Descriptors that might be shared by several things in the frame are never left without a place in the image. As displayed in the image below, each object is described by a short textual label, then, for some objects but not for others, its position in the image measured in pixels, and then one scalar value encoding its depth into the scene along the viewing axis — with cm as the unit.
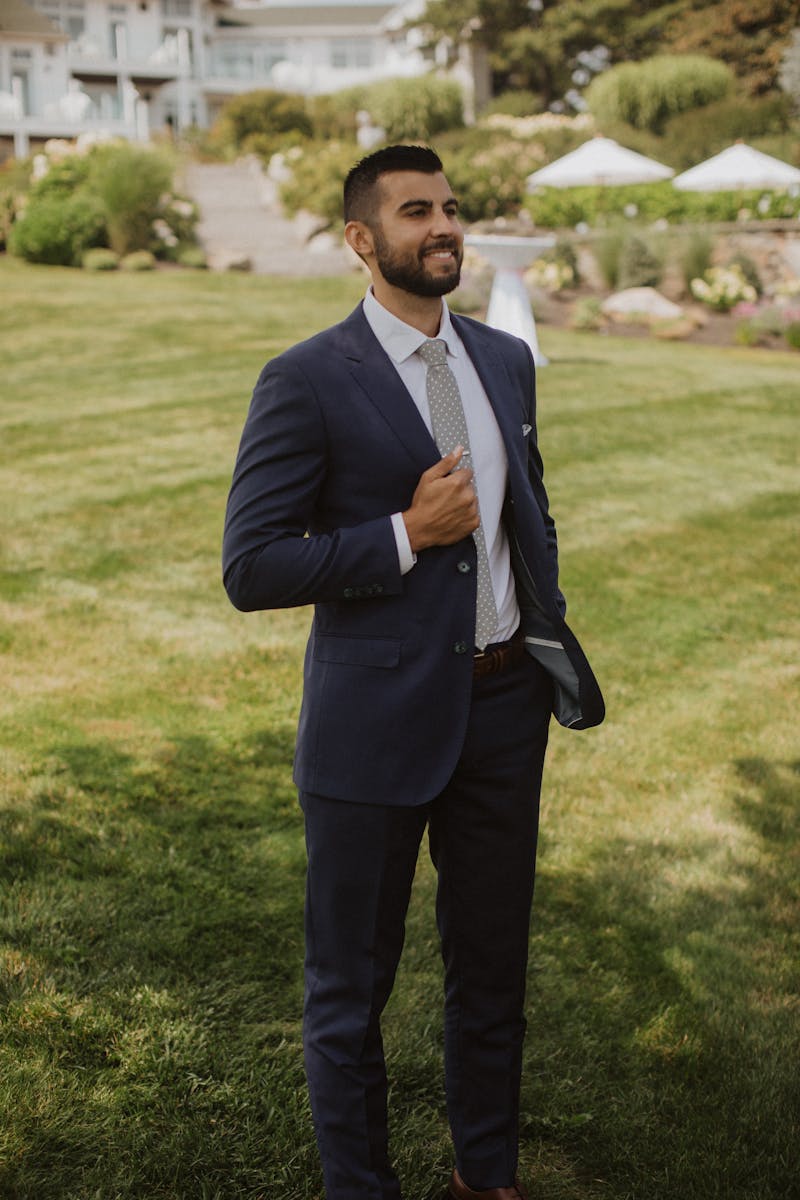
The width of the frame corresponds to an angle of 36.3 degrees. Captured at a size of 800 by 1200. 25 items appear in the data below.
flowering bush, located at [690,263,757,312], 1998
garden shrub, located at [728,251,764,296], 2066
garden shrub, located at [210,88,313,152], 4216
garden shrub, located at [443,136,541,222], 2797
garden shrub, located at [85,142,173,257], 2283
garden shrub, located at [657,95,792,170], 3038
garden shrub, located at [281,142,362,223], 2639
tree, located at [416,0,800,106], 3675
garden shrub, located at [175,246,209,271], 2322
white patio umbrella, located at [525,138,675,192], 2148
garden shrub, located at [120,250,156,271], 2252
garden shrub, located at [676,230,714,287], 2095
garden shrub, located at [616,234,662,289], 2098
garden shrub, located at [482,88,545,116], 4166
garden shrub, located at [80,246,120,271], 2261
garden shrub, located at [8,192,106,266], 2272
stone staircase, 2366
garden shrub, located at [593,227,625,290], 2159
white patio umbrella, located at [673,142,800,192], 2277
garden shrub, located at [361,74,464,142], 3697
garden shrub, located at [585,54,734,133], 3472
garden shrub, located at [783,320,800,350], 1712
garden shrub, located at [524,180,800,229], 2431
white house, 4856
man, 251
